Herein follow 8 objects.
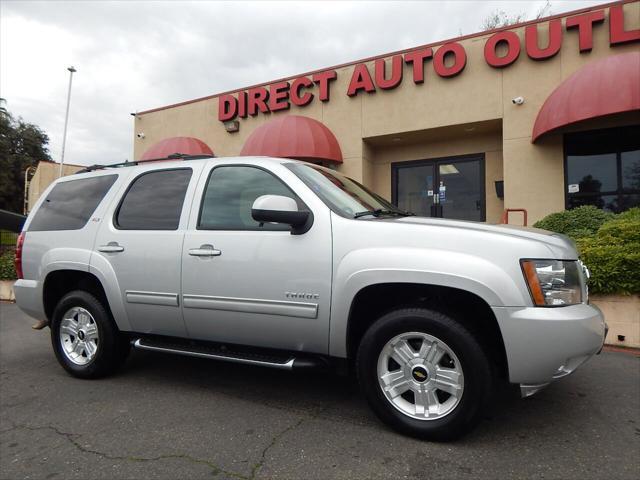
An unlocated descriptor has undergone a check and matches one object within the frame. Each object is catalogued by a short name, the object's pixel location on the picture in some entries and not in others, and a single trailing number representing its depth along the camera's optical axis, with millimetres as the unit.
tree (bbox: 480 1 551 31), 23328
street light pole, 25506
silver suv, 2486
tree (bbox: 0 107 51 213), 33000
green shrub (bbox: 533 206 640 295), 5090
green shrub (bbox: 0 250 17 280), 10148
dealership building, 8586
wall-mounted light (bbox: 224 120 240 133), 13320
